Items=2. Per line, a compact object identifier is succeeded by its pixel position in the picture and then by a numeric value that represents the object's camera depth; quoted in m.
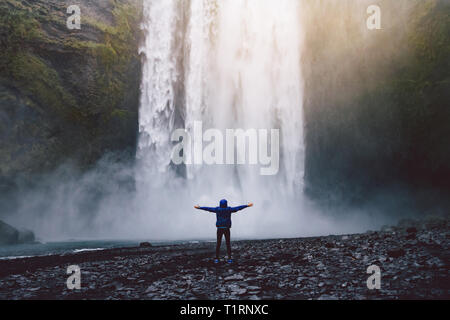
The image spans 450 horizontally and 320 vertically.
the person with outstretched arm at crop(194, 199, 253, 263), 8.64
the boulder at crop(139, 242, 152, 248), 15.05
